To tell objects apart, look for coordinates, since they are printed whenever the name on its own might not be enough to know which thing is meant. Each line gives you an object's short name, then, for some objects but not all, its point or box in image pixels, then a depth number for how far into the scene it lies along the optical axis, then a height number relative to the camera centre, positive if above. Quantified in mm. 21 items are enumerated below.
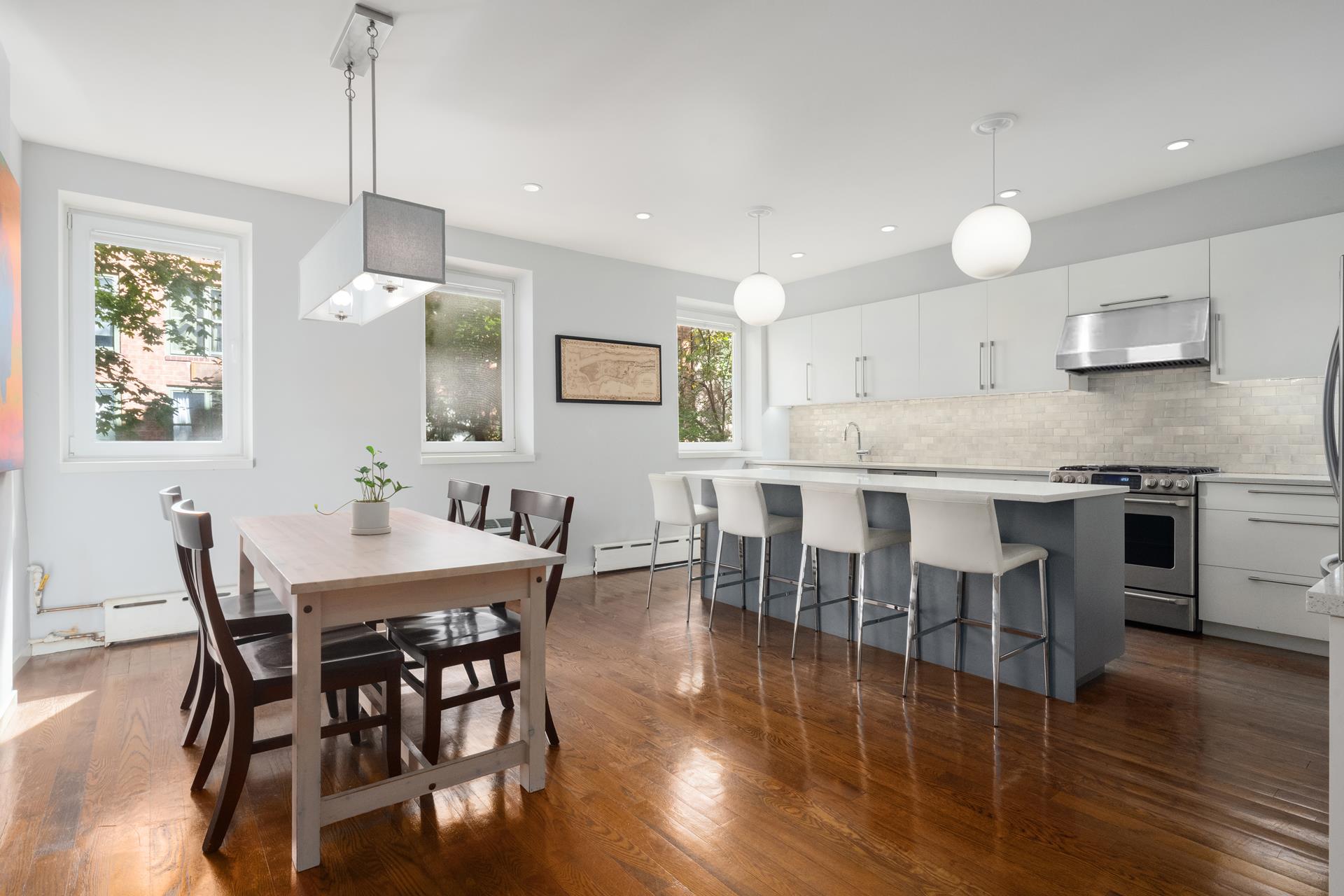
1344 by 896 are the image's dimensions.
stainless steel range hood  4008 +633
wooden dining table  1766 -428
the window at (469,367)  5047 +591
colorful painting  2707 +460
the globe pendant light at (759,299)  4227 +893
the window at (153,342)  3758 +601
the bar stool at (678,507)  4266 -394
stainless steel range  3855 -588
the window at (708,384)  6656 +603
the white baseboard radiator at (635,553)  5605 -921
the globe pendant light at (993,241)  3043 +897
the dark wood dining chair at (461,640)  2217 -652
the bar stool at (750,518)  3801 -419
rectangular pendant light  2252 +669
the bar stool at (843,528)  3252 -411
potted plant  2535 -255
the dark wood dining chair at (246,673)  1855 -651
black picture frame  5414 +564
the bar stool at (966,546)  2717 -423
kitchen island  2912 -645
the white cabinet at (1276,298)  3646 +784
